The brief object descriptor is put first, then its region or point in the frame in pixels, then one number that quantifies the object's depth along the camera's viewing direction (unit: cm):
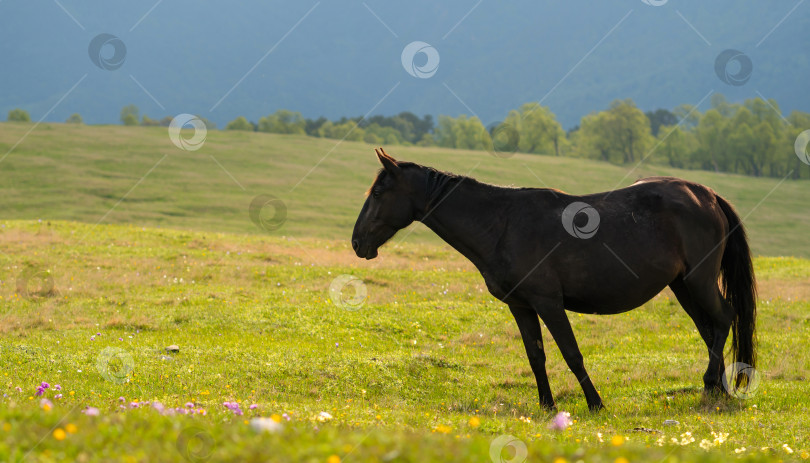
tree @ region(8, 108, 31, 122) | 12500
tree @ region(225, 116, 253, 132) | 13050
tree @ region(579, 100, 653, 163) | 10931
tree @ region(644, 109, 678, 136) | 17836
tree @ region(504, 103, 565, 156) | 11475
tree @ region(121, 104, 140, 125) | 14062
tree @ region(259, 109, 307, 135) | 13625
